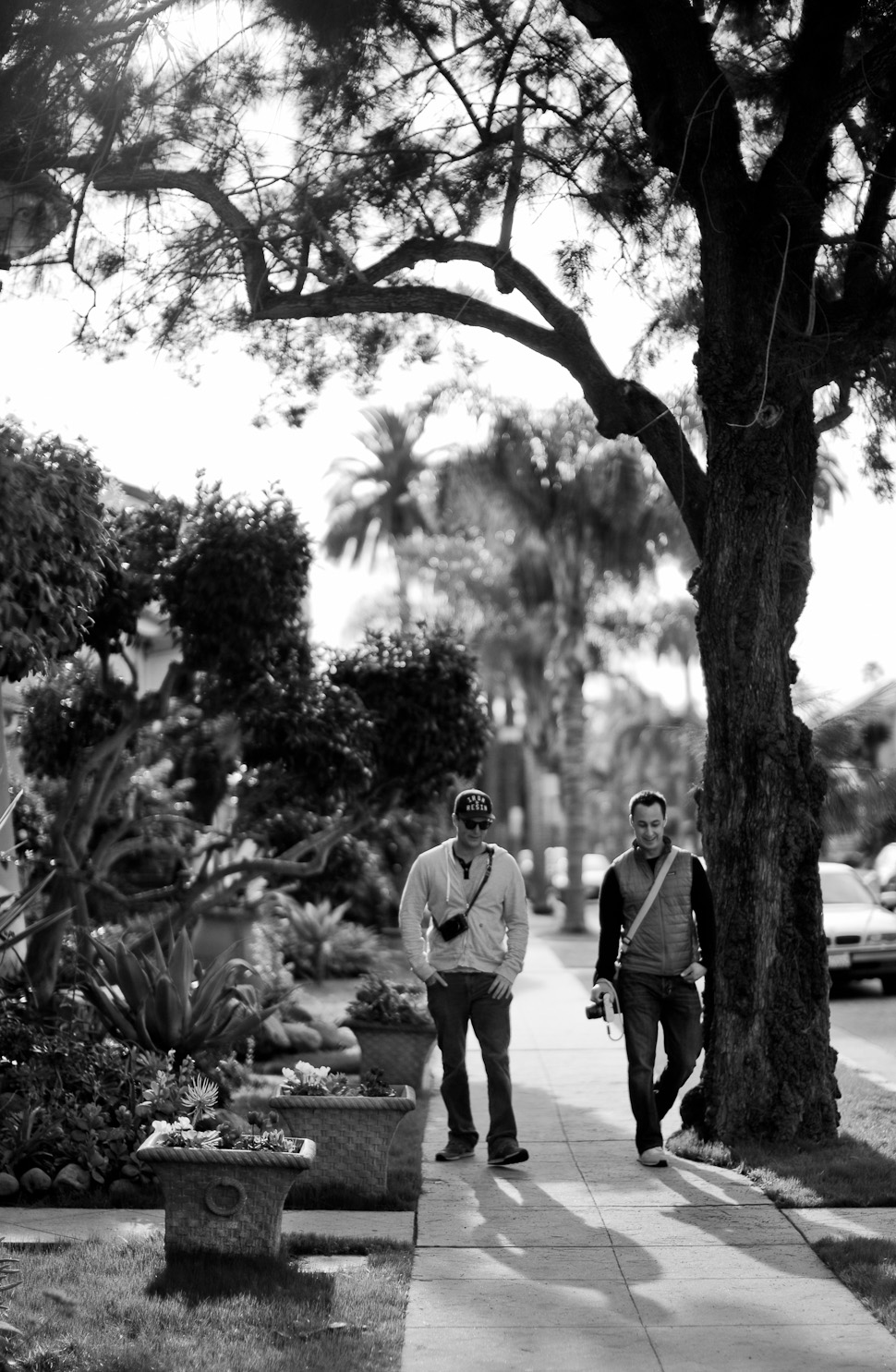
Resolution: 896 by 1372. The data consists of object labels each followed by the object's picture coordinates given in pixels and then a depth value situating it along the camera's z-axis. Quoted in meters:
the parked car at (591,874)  49.76
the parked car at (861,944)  17.88
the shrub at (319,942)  20.77
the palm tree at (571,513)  30.27
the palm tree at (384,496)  43.78
